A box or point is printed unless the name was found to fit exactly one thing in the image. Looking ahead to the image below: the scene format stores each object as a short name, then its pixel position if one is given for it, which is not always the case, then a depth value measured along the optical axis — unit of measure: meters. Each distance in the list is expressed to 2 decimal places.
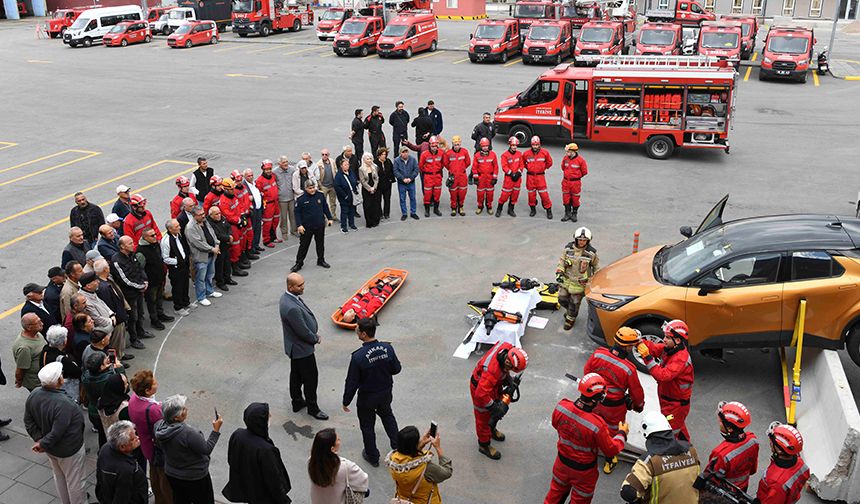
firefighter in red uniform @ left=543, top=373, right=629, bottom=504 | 5.98
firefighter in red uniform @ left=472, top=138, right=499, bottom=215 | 14.30
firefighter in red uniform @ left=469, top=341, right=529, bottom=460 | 6.91
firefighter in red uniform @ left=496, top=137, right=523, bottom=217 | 14.18
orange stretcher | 10.30
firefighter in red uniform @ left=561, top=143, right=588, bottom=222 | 13.67
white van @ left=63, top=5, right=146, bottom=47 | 42.34
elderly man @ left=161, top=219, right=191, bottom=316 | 10.29
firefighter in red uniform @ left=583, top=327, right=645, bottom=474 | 6.85
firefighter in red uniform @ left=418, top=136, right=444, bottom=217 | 14.34
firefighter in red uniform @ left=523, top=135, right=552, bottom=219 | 14.06
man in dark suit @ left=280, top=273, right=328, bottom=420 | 8.02
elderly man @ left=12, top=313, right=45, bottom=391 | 7.65
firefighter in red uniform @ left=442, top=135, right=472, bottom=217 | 14.27
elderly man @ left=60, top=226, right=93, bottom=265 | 10.05
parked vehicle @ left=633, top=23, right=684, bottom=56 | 30.09
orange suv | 8.23
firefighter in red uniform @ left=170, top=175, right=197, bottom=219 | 11.55
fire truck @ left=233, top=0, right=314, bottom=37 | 44.16
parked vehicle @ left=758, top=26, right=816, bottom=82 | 27.92
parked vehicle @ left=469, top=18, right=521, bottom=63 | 33.62
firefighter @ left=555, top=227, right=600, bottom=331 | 9.84
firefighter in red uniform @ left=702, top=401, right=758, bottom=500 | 5.70
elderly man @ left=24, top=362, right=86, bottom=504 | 6.54
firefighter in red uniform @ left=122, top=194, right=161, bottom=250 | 10.58
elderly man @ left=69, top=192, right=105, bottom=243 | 11.42
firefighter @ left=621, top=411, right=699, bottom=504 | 5.46
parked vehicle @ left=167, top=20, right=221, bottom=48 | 40.75
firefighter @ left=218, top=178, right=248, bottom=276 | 11.48
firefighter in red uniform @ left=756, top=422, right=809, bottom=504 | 5.44
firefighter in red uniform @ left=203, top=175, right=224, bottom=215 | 11.54
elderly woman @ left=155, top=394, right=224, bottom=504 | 6.03
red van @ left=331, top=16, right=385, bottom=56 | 36.28
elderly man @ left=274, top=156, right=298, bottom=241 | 13.23
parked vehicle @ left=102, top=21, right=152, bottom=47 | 42.31
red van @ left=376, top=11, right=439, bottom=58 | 35.53
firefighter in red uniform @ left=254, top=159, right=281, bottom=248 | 12.77
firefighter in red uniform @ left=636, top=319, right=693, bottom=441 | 7.01
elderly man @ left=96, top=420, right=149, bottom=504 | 5.75
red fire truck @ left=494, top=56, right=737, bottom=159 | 17.48
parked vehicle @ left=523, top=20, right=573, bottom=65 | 32.62
